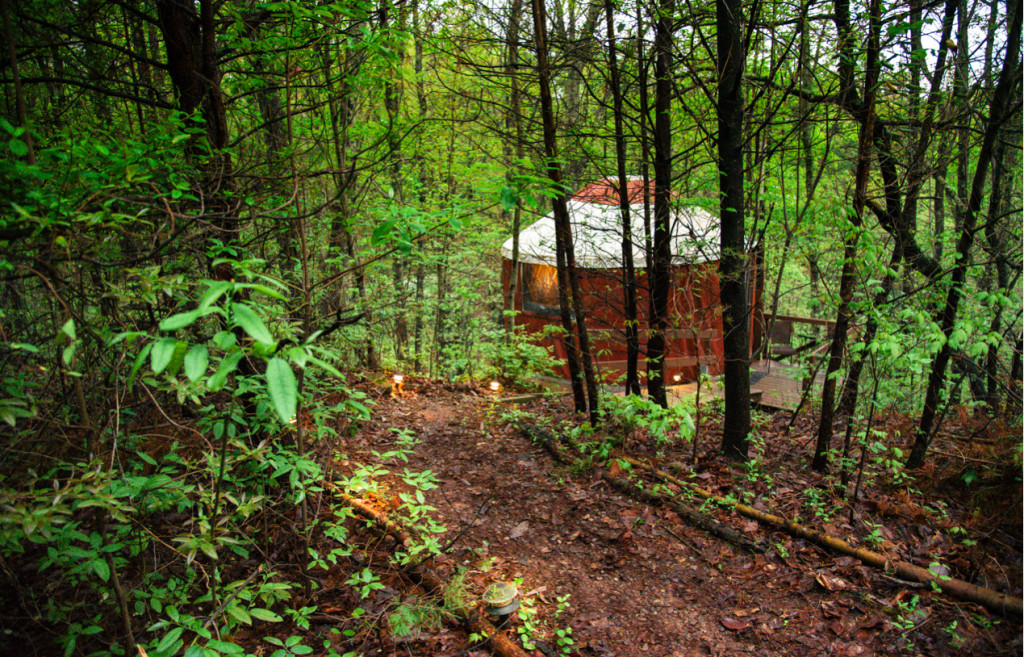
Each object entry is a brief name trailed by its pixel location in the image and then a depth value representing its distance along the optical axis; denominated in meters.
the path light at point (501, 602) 2.70
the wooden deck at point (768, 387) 6.90
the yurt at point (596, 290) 6.03
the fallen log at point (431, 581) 2.58
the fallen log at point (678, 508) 3.55
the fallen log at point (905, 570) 2.85
